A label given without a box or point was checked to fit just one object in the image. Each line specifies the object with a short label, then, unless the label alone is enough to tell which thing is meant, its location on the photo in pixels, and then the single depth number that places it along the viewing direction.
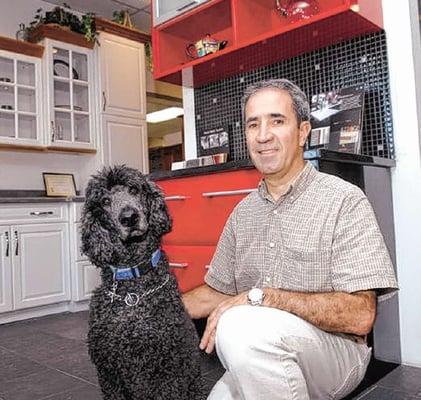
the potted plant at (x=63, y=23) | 4.14
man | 1.01
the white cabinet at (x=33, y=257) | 3.45
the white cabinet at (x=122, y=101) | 4.43
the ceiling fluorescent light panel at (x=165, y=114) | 8.07
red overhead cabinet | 2.01
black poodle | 1.18
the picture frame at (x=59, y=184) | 4.30
